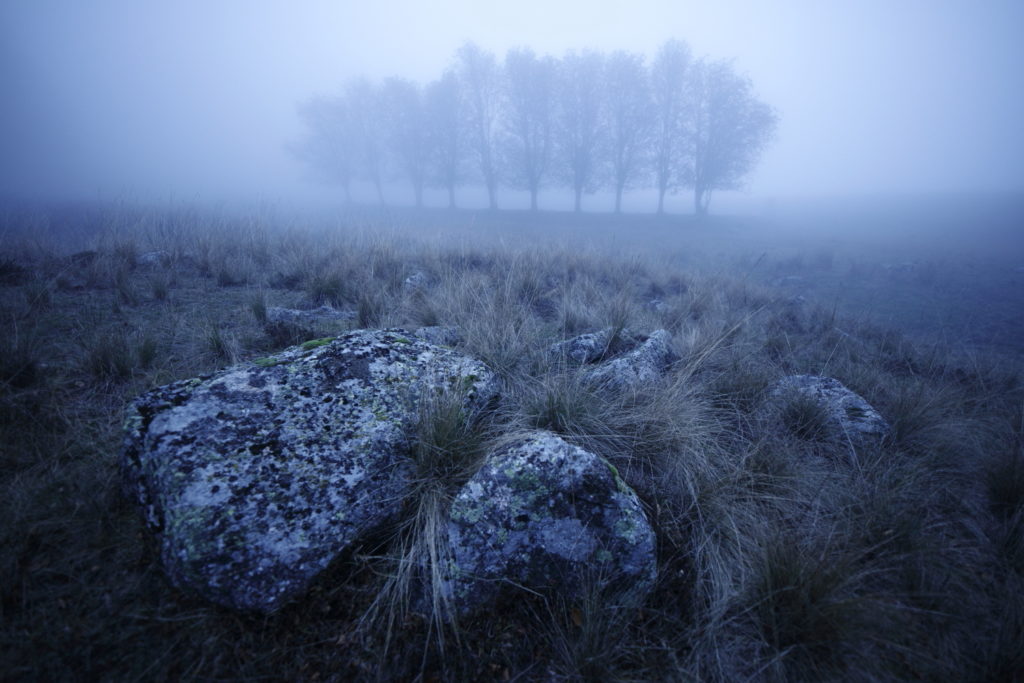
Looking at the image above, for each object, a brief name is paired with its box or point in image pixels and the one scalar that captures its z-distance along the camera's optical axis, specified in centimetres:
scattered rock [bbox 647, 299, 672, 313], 578
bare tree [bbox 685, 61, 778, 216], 2377
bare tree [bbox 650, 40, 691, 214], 2491
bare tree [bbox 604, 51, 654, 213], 2472
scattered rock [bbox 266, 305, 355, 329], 353
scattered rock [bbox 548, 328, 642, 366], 334
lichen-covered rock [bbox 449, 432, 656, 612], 146
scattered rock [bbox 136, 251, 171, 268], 518
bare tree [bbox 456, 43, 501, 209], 2656
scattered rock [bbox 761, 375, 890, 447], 253
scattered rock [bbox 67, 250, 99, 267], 478
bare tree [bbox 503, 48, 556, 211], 2511
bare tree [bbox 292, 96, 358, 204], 3506
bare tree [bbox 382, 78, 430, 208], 2958
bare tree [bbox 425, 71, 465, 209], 2744
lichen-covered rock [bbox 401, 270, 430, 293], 498
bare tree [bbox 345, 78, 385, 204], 3328
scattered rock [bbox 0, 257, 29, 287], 391
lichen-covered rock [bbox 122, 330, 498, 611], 130
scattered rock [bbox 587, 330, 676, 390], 278
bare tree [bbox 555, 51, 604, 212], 2495
